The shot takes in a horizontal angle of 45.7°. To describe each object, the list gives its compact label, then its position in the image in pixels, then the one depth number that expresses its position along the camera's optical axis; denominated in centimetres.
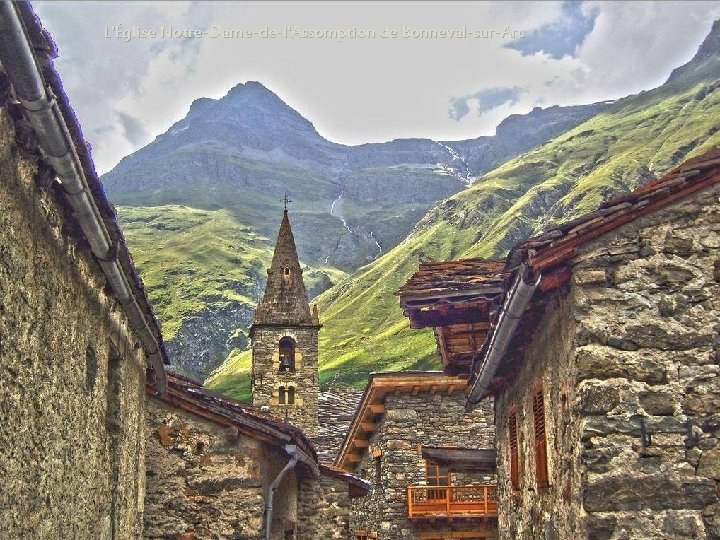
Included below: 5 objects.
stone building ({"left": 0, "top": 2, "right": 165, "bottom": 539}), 541
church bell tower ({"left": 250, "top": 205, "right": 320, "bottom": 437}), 4219
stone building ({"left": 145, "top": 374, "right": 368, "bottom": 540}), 1333
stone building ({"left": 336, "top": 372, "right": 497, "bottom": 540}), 2208
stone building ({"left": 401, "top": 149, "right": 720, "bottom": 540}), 716
